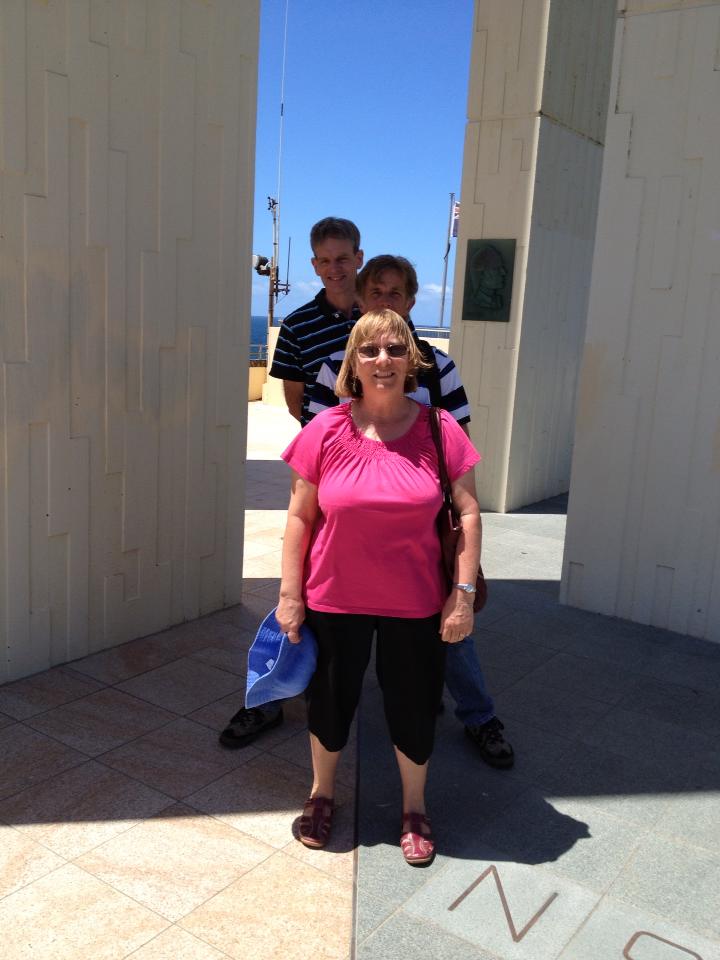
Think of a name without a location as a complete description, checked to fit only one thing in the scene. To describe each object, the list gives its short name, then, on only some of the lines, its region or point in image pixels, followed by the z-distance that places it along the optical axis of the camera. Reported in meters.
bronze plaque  7.35
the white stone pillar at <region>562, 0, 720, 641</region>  4.51
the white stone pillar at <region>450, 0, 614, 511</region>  7.16
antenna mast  30.42
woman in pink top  2.47
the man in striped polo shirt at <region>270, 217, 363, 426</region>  3.27
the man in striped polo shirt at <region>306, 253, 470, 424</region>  2.93
